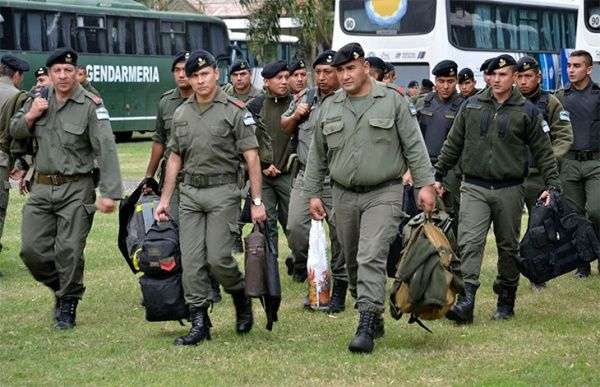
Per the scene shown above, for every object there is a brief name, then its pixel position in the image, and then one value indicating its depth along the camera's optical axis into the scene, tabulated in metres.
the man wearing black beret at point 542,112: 10.63
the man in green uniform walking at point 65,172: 9.44
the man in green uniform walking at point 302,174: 10.44
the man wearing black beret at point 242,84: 12.97
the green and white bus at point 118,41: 32.78
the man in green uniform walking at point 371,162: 8.59
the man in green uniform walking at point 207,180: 8.89
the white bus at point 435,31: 27.41
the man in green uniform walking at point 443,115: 12.05
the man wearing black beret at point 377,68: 11.99
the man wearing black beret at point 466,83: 13.09
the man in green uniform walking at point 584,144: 12.07
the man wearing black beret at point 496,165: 9.62
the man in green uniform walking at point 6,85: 11.74
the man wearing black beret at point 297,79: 11.82
